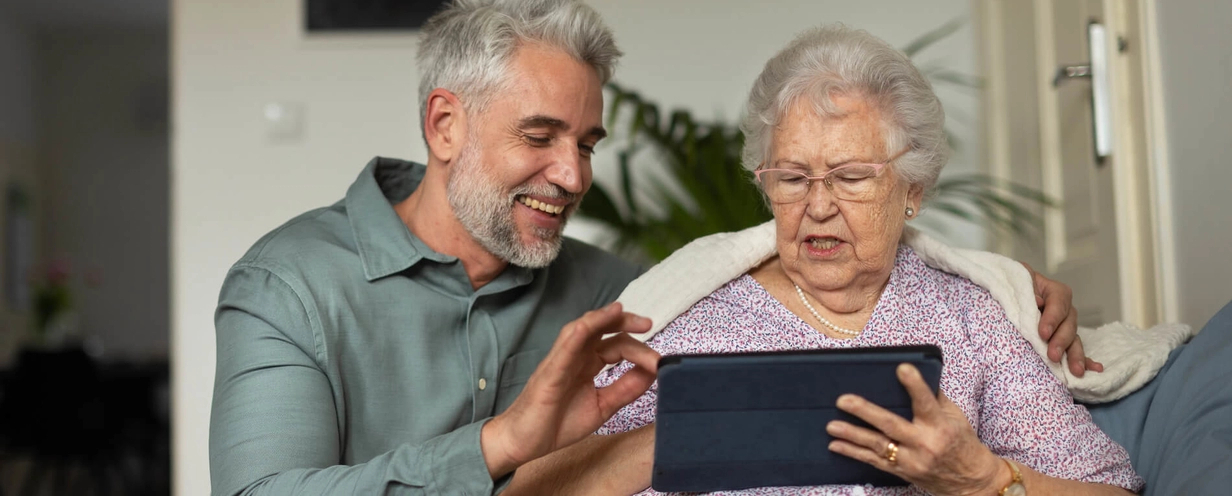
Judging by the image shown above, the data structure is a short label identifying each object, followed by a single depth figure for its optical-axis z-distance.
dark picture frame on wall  3.33
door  2.31
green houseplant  2.67
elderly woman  1.44
